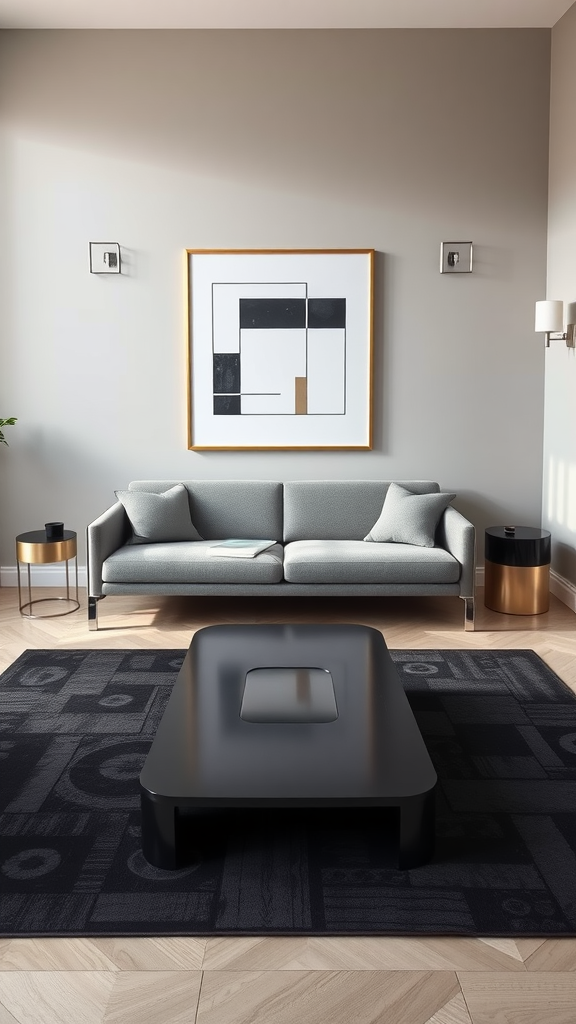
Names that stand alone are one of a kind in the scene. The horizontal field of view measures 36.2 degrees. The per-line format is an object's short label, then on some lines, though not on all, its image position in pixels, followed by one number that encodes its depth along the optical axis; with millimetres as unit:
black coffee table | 2277
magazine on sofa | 4598
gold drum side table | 4738
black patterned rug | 2166
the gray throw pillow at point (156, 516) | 4871
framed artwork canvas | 5184
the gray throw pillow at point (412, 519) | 4793
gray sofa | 4520
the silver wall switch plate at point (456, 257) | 5148
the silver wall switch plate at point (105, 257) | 5168
